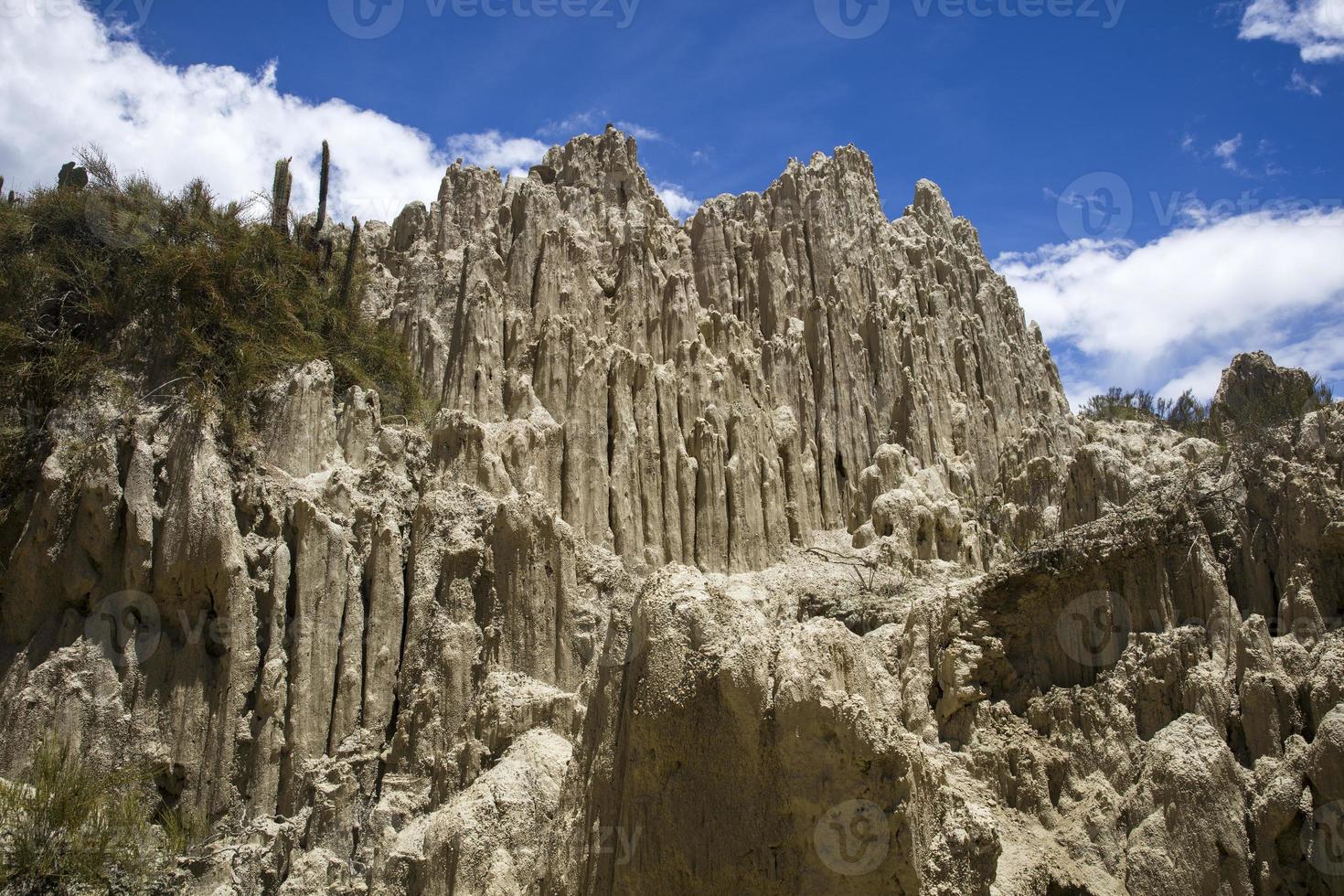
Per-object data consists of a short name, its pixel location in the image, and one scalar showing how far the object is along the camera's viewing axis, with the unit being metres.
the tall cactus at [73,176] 28.02
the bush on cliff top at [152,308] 23.73
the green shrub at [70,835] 18.14
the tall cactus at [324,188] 30.08
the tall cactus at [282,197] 28.45
